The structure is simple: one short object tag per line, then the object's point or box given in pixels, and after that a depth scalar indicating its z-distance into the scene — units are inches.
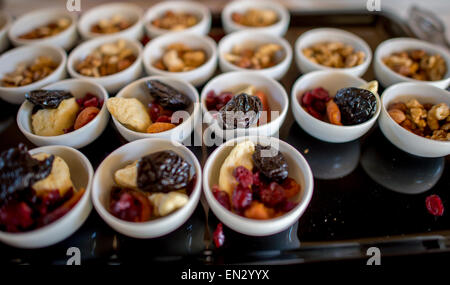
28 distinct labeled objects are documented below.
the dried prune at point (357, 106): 10.5
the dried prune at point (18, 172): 8.5
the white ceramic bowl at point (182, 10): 14.6
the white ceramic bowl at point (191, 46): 12.5
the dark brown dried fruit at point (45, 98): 10.7
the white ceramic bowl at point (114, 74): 12.3
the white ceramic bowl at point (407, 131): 10.2
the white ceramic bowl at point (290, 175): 8.4
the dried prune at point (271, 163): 9.4
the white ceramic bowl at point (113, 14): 14.4
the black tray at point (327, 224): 9.0
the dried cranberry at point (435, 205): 9.8
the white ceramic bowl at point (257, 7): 14.6
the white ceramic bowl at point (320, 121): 10.6
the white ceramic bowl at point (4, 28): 14.5
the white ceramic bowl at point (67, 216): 8.2
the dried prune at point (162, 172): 8.7
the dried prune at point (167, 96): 11.1
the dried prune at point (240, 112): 10.3
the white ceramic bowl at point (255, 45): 12.8
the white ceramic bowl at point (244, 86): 10.5
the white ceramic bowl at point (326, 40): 12.7
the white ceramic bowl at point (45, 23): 14.1
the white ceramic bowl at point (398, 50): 12.1
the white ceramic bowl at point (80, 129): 10.3
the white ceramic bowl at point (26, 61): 11.9
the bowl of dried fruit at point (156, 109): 10.5
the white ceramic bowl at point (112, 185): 8.4
